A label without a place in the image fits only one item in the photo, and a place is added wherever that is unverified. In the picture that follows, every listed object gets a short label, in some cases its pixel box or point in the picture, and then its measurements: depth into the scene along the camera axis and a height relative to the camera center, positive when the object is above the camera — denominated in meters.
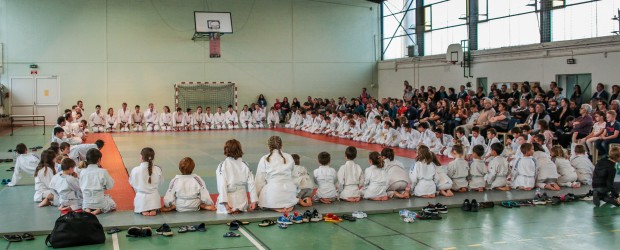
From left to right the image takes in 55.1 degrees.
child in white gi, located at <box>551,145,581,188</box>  10.47 -0.84
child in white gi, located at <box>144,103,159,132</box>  25.07 +0.46
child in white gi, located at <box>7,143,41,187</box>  10.71 -0.60
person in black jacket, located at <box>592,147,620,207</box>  8.88 -0.85
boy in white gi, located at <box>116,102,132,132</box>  24.80 +0.55
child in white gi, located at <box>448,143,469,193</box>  10.01 -0.77
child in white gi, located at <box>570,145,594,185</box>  10.74 -0.74
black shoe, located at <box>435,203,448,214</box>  8.63 -1.17
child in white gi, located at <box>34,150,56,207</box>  8.85 -0.74
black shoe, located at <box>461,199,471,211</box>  8.78 -1.16
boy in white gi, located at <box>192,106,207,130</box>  25.75 +0.41
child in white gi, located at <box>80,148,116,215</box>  8.13 -0.73
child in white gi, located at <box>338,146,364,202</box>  9.24 -0.80
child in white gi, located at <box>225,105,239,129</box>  26.52 +0.50
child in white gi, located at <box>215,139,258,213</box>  8.32 -0.74
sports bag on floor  6.70 -1.16
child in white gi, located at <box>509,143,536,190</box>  10.21 -0.74
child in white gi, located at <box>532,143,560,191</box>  10.27 -0.82
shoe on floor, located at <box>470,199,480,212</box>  8.74 -1.16
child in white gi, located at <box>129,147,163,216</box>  8.20 -0.77
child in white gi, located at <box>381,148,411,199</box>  9.52 -0.79
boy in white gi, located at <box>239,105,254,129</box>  26.94 +0.46
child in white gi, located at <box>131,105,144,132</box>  24.98 +0.42
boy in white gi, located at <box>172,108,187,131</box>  25.28 +0.41
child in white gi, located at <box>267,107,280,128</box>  27.66 +0.51
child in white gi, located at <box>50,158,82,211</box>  8.34 -0.79
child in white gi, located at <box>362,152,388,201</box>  9.33 -0.83
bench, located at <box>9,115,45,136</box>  25.98 +0.52
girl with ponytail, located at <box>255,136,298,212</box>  8.54 -0.76
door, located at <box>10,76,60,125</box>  26.19 +1.55
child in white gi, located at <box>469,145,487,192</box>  10.14 -0.77
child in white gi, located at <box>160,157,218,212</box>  8.41 -0.90
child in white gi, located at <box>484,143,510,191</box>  10.30 -0.83
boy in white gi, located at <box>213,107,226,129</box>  26.23 +0.41
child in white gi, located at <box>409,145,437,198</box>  9.55 -0.78
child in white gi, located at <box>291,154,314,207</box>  8.86 -0.84
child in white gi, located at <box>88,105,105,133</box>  23.89 +0.37
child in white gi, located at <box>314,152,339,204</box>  9.12 -0.81
